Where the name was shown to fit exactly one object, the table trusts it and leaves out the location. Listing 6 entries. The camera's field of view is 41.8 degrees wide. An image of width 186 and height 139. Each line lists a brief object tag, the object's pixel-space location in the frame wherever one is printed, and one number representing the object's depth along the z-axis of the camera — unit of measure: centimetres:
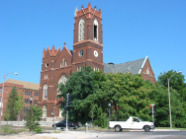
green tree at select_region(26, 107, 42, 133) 2148
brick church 5588
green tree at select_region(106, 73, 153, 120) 3672
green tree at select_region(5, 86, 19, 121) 6888
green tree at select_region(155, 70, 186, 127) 4247
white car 2561
